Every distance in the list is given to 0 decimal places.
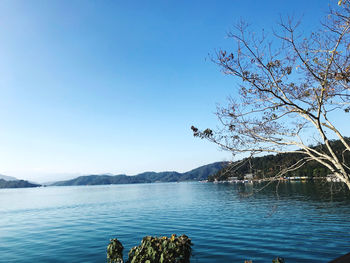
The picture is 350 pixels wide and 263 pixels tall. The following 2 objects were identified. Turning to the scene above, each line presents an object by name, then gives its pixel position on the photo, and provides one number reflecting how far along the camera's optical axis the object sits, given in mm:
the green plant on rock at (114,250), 7590
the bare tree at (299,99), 7828
